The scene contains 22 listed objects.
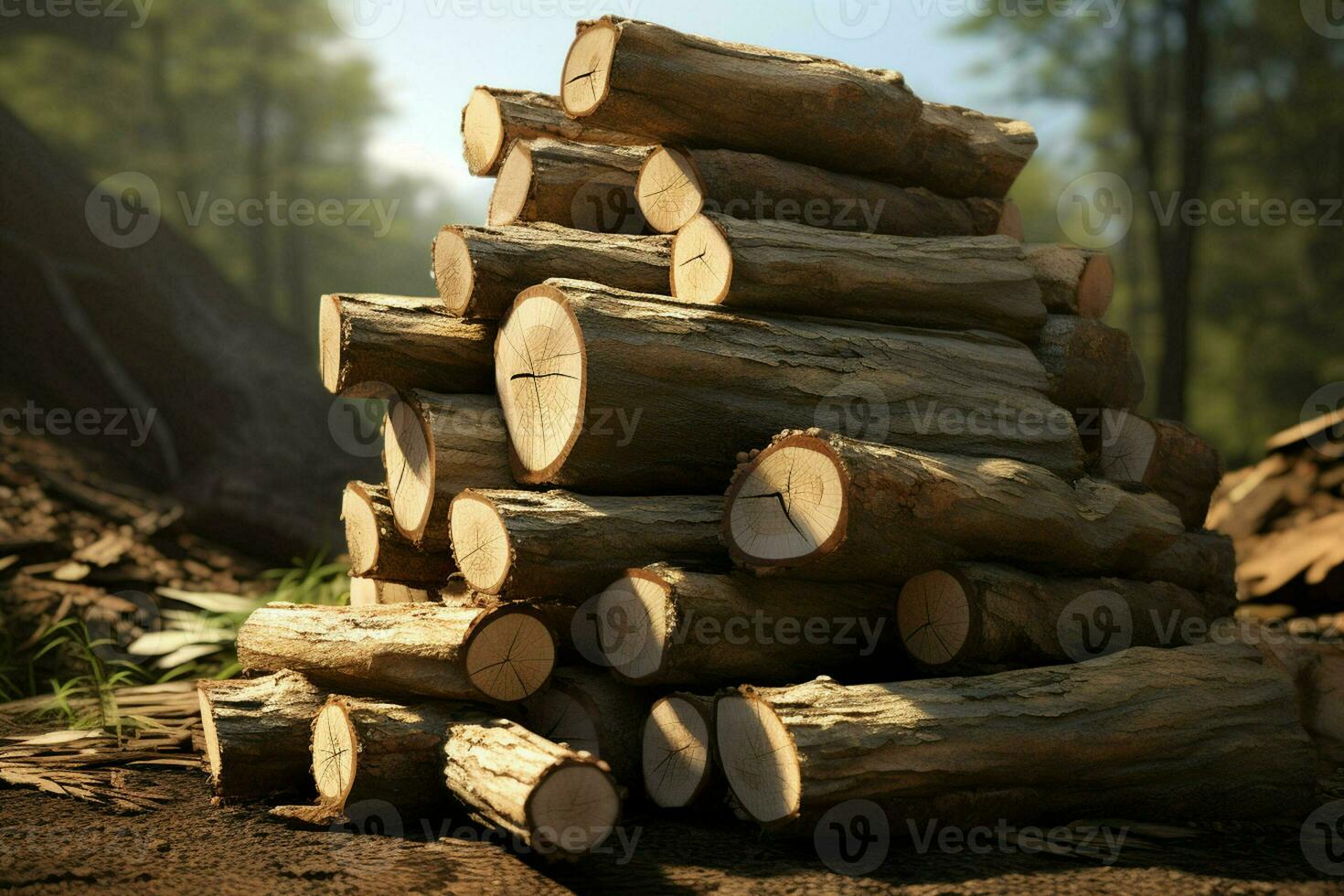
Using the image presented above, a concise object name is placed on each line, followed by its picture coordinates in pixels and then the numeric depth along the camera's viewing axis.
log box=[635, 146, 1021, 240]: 4.70
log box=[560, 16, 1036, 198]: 4.47
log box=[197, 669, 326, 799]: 3.92
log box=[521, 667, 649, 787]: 3.85
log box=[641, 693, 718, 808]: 3.67
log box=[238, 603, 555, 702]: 3.69
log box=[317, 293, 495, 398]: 4.32
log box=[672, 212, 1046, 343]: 4.34
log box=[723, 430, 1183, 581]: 3.62
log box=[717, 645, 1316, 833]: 3.38
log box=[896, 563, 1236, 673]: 3.94
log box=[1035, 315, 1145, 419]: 5.24
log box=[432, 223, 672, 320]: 4.32
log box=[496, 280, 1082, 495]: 3.91
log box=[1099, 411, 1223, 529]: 5.38
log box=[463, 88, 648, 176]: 5.23
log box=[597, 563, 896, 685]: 3.72
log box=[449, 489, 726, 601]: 3.75
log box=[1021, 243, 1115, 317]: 5.56
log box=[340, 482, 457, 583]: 4.70
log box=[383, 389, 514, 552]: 4.26
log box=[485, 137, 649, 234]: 4.94
